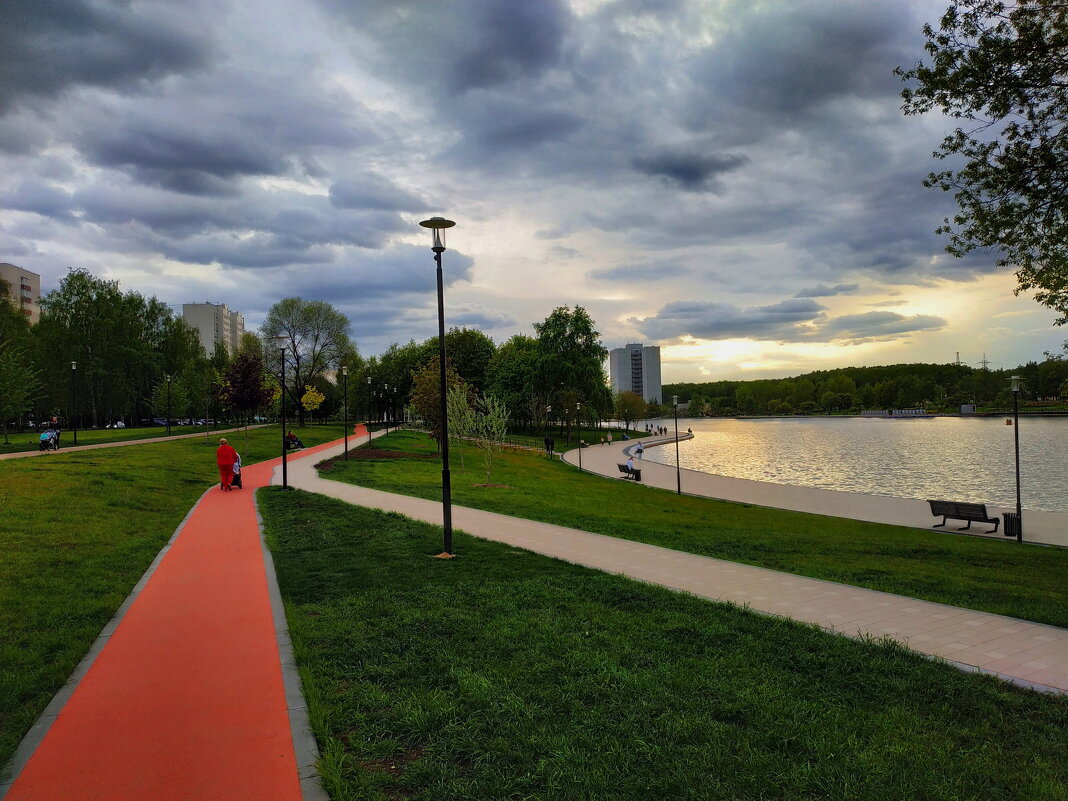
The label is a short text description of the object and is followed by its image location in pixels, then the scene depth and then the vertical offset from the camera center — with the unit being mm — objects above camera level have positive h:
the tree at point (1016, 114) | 9289 +4285
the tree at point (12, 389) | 30625 +1461
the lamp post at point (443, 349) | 9539 +852
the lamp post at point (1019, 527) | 15644 -3810
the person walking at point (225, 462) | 18391 -1608
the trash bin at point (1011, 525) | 16109 -3840
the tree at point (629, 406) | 119562 -2356
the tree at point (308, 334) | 59188 +7223
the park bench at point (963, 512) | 16906 -3690
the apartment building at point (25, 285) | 89500 +20455
